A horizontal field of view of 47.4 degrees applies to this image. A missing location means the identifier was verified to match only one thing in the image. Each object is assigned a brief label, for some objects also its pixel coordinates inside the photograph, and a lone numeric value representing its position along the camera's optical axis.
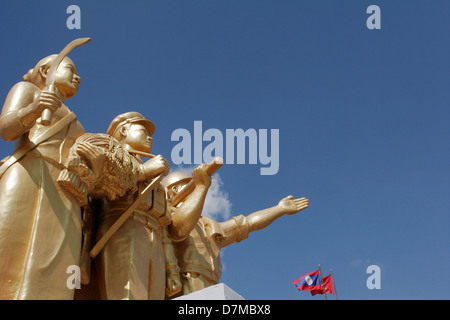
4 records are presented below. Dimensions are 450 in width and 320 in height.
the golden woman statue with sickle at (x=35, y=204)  5.43
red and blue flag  15.67
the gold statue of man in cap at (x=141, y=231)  6.52
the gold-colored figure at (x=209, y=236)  7.93
